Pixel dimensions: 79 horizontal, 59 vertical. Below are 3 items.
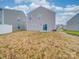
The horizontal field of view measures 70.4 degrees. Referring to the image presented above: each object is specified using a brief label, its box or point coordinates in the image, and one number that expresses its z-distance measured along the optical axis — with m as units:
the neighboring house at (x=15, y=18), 11.42
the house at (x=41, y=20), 11.25
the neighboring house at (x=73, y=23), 17.25
